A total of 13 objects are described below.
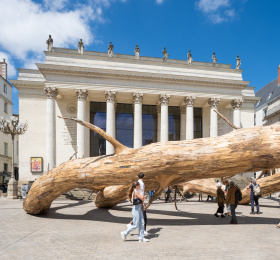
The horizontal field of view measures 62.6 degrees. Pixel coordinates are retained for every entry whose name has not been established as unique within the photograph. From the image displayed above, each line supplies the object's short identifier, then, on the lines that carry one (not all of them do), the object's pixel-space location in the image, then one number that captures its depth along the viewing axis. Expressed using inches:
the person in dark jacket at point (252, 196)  416.5
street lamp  772.0
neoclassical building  1085.8
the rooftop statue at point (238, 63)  1317.9
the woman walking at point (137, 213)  230.1
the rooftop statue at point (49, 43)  1137.5
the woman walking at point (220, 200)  378.3
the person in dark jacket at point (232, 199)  323.9
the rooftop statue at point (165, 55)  1256.2
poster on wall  1098.7
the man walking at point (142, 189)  241.0
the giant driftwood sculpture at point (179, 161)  277.3
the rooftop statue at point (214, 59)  1299.3
